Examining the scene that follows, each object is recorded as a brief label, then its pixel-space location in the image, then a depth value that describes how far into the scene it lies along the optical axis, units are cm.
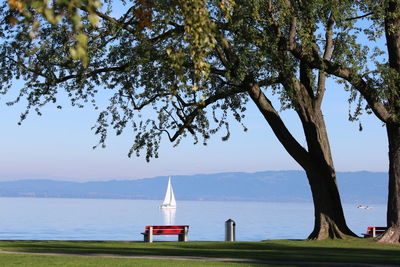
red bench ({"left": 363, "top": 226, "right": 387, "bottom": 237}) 3191
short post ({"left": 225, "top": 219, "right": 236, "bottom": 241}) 3194
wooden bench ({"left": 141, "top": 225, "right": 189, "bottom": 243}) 3030
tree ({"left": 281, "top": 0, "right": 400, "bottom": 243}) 2642
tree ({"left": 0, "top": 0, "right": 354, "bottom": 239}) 2584
